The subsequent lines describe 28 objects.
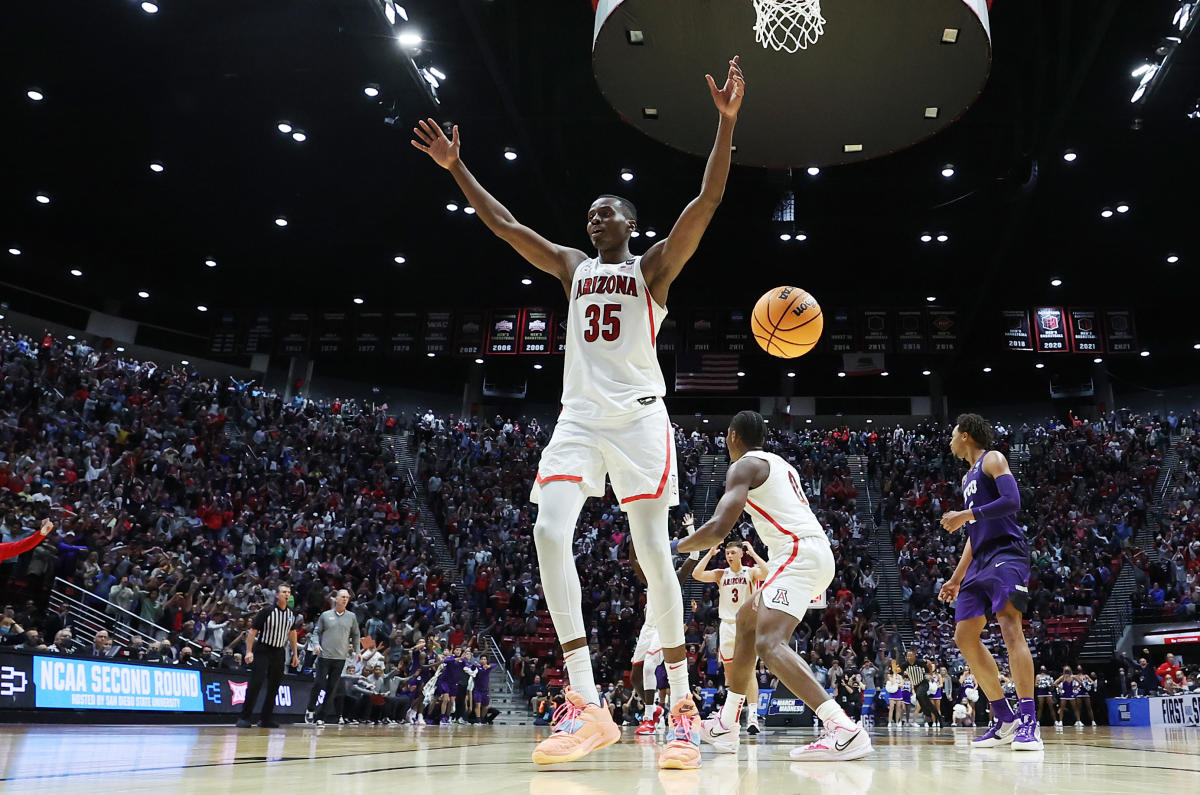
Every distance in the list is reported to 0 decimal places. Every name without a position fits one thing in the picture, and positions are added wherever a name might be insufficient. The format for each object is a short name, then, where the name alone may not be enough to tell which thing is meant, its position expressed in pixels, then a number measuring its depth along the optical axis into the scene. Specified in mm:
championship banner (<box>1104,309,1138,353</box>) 20969
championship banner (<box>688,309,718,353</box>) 22109
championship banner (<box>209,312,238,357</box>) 22797
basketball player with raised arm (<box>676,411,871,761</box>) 3717
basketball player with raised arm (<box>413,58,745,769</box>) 3098
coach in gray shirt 10172
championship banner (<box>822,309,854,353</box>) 20969
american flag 21938
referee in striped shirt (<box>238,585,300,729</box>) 9219
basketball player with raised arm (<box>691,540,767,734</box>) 7317
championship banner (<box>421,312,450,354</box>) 22500
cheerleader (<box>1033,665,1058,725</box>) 14969
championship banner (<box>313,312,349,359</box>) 23109
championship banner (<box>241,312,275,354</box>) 23062
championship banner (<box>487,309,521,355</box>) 22109
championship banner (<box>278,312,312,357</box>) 23031
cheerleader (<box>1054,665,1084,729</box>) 14984
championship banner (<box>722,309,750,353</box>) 22016
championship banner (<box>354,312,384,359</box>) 22859
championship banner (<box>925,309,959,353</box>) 21172
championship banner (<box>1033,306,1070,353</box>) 21031
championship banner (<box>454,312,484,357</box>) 22391
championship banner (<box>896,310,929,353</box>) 21016
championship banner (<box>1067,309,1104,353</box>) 21016
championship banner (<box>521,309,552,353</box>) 22000
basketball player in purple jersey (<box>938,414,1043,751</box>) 4469
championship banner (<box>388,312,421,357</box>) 22641
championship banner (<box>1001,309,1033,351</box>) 21062
